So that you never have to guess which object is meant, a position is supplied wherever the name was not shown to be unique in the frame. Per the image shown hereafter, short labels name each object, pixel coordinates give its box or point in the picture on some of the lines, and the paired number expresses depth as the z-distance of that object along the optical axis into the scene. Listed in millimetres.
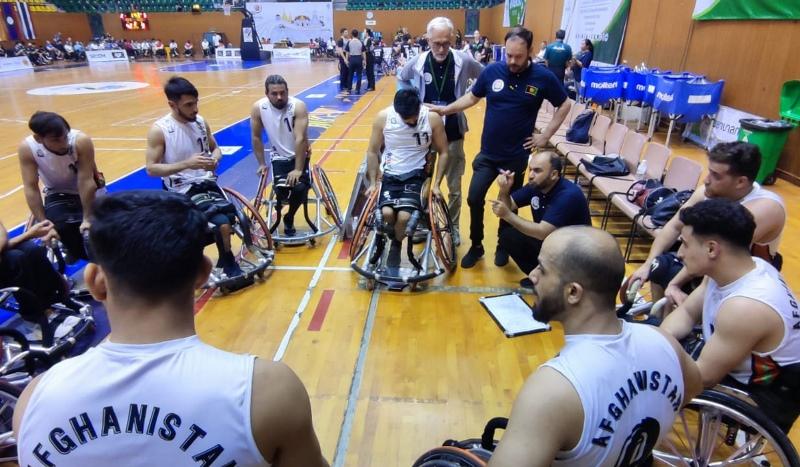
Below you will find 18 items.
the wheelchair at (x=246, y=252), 3584
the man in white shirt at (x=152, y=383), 882
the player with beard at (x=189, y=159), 3436
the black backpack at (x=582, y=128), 5875
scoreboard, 27438
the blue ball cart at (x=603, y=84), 8469
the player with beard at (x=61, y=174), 3191
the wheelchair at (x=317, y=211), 4297
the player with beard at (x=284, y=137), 4184
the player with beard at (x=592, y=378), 1076
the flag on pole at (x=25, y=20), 23406
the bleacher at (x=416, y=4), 26625
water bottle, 4504
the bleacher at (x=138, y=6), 27431
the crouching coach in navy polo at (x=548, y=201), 3010
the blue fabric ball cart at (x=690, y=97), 6855
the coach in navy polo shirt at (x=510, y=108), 3584
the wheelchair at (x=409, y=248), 3566
